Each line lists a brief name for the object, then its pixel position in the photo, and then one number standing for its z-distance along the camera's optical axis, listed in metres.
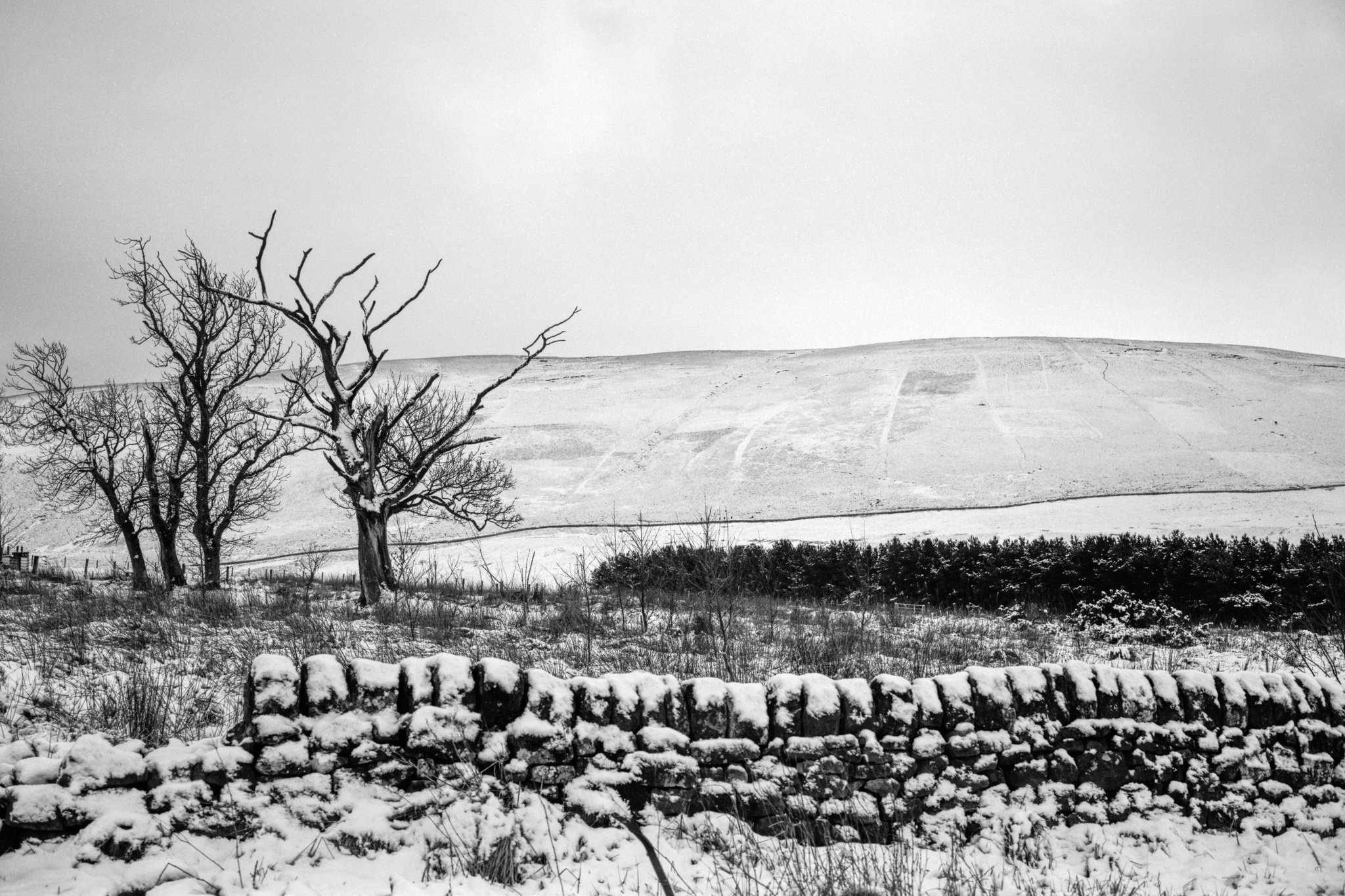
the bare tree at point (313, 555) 26.00
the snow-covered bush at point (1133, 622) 11.03
